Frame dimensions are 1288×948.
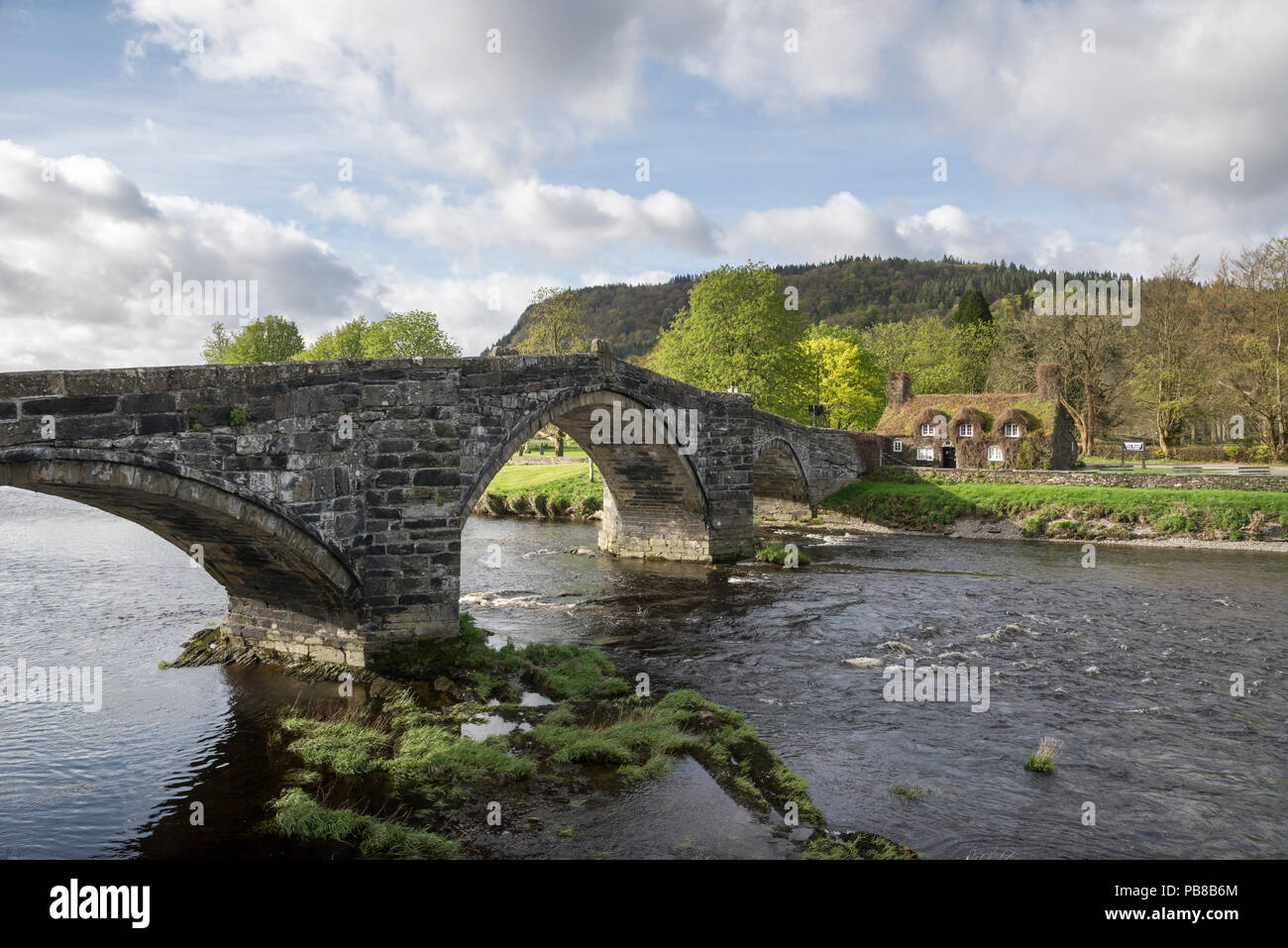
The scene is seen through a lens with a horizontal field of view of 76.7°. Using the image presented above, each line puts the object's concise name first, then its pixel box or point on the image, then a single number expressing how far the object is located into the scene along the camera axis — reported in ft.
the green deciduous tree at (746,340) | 142.51
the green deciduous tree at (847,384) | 201.36
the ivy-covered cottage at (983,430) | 143.74
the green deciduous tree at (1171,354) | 158.30
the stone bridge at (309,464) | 36.65
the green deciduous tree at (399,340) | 193.06
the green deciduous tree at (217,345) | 256.11
